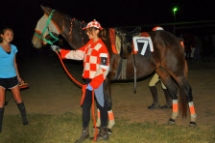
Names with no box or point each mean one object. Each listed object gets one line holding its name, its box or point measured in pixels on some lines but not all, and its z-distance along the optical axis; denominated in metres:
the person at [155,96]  7.68
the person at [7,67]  5.81
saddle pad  6.07
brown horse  5.75
